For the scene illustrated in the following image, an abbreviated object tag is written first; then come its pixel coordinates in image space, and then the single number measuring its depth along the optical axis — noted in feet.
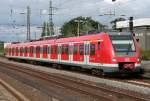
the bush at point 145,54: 114.47
